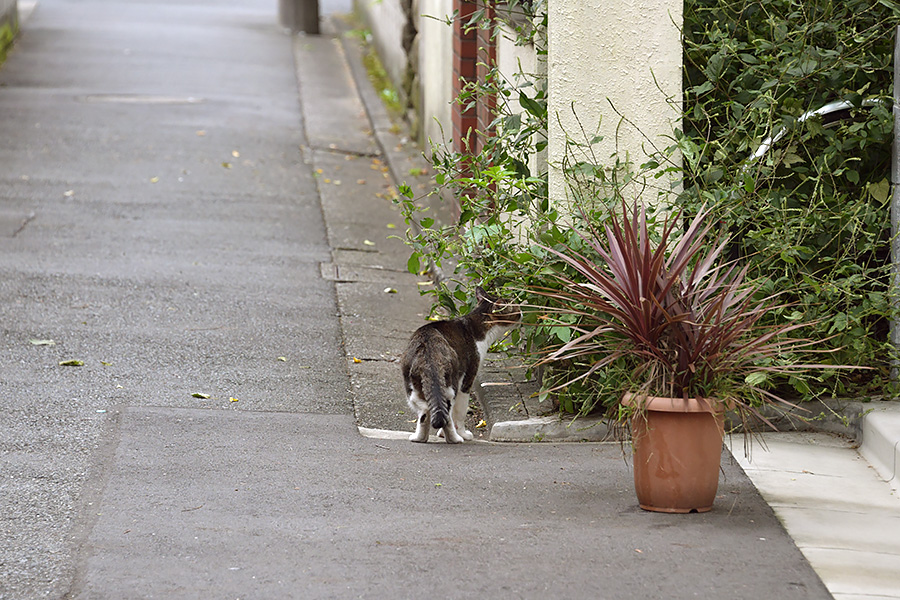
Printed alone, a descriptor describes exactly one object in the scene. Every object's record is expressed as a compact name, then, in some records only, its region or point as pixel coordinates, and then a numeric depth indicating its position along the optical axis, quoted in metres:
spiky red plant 9.37
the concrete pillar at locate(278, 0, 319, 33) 46.87
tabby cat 11.54
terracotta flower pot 9.42
